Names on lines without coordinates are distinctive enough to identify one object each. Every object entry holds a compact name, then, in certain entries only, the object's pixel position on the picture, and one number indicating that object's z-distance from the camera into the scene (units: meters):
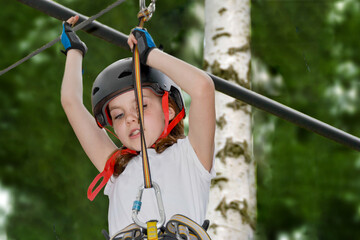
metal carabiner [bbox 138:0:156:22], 4.46
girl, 4.54
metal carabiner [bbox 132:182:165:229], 3.78
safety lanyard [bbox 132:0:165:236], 3.79
